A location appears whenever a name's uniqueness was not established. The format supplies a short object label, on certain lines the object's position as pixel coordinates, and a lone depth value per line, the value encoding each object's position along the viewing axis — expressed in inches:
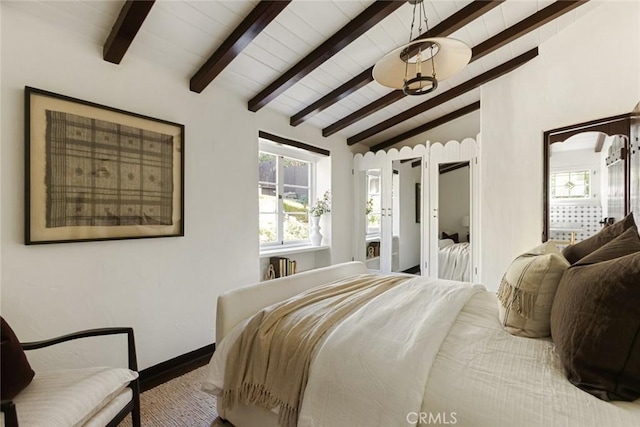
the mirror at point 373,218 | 171.6
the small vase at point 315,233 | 156.3
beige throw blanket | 46.9
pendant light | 59.6
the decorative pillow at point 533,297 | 48.4
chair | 42.4
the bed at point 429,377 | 32.5
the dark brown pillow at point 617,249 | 43.9
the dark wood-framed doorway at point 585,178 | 94.4
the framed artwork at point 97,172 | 66.0
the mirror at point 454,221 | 145.9
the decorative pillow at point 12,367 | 44.6
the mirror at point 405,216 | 162.4
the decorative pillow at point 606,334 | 32.2
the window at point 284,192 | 134.6
